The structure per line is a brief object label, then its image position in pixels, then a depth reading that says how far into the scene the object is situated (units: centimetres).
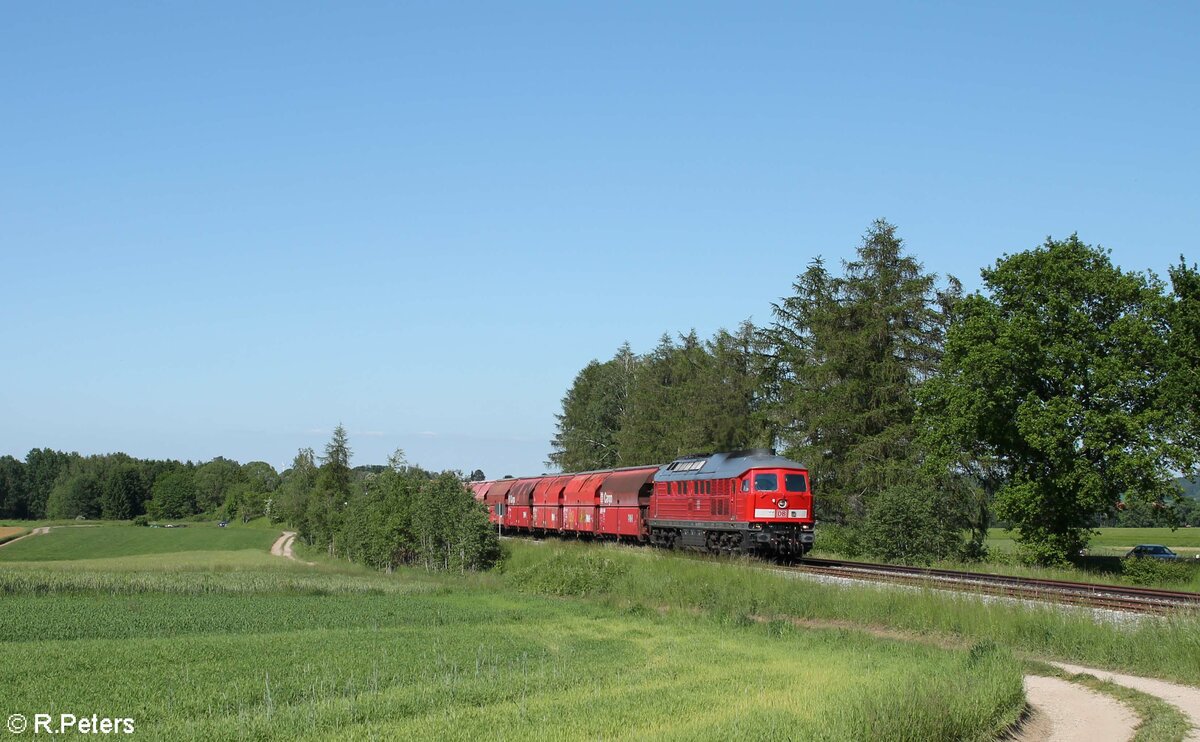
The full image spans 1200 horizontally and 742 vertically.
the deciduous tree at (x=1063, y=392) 3859
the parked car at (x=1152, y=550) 5672
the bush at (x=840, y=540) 5159
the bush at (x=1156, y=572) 3494
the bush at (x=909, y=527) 4569
